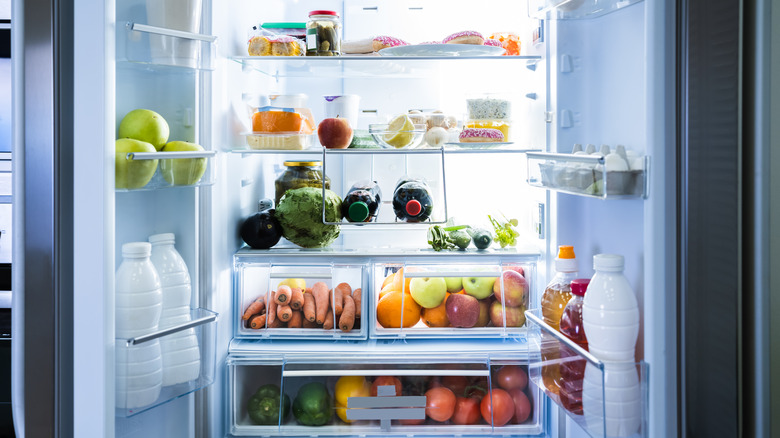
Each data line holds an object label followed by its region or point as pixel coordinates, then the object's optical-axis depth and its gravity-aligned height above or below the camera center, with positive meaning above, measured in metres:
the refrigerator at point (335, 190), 1.19 +0.04
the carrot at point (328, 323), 1.99 -0.33
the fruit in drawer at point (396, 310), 1.99 -0.29
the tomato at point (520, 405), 1.94 -0.56
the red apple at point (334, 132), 1.97 +0.24
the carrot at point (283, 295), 1.99 -0.24
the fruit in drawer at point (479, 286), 1.98 -0.22
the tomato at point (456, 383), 1.94 -0.50
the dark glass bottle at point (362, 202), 1.97 +0.04
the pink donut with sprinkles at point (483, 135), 1.92 +0.23
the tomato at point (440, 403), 1.90 -0.54
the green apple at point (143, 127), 1.45 +0.19
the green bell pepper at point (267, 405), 1.95 -0.56
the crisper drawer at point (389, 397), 1.90 -0.53
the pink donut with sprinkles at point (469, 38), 1.93 +0.51
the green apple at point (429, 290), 1.97 -0.23
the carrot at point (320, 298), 2.00 -0.26
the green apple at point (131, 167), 1.33 +0.10
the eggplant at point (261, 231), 2.05 -0.05
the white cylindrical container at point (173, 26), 1.46 +0.43
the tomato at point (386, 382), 1.92 -0.49
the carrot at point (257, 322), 1.99 -0.32
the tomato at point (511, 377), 1.94 -0.48
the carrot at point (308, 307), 1.99 -0.28
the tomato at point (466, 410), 1.92 -0.57
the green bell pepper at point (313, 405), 1.92 -0.56
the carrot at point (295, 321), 2.00 -0.32
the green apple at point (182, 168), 1.46 +0.10
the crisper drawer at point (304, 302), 1.99 -0.27
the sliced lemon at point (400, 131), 1.97 +0.25
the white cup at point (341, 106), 2.06 +0.33
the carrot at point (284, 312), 1.98 -0.29
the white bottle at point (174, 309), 1.52 -0.22
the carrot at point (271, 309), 2.00 -0.29
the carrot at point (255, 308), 2.01 -0.29
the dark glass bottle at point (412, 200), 1.97 +0.04
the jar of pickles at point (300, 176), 2.16 +0.12
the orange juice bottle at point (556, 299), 1.54 -0.20
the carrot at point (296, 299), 1.99 -0.26
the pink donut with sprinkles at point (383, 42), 1.99 +0.51
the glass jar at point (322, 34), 2.01 +0.54
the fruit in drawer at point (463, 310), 1.96 -0.29
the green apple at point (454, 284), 2.00 -0.21
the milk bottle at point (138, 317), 1.36 -0.22
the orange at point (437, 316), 2.00 -0.31
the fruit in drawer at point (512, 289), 1.98 -0.23
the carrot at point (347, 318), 1.99 -0.31
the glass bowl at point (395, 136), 1.98 +0.23
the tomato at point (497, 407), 1.91 -0.56
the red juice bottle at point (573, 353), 1.40 -0.30
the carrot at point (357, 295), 2.02 -0.25
